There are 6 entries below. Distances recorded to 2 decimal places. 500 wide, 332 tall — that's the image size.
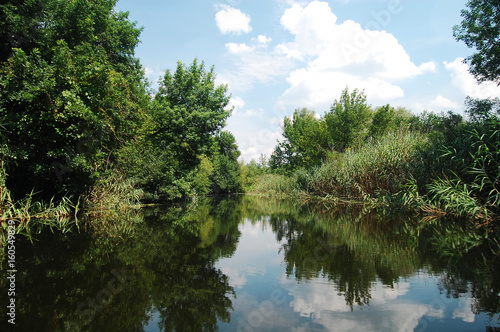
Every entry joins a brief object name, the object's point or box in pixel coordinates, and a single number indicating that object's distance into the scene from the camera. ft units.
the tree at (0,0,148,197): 29.37
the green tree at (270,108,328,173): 88.33
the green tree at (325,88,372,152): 78.64
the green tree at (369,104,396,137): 88.99
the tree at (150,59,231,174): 67.00
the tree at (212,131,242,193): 148.97
